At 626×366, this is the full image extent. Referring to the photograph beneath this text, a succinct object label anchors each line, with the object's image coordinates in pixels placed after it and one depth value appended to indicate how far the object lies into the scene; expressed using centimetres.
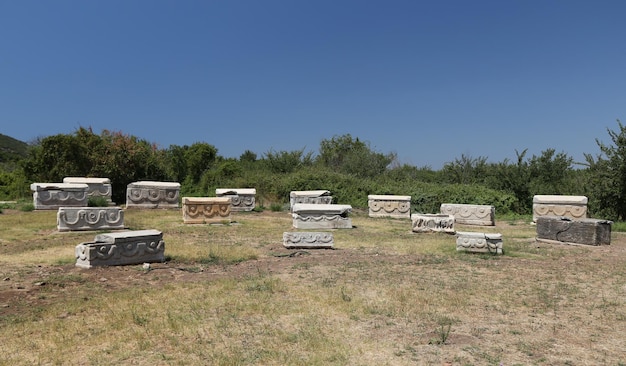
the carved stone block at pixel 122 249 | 835
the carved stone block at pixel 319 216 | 1506
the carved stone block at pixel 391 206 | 1958
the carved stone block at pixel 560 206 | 1667
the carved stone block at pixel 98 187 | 1997
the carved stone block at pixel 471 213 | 1716
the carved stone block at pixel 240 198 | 2046
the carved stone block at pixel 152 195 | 1992
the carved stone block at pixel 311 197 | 2042
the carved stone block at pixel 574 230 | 1202
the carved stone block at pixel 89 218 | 1282
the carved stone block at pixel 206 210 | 1556
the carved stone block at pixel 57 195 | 1720
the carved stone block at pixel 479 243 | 1048
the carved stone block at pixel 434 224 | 1427
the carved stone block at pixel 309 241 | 1102
